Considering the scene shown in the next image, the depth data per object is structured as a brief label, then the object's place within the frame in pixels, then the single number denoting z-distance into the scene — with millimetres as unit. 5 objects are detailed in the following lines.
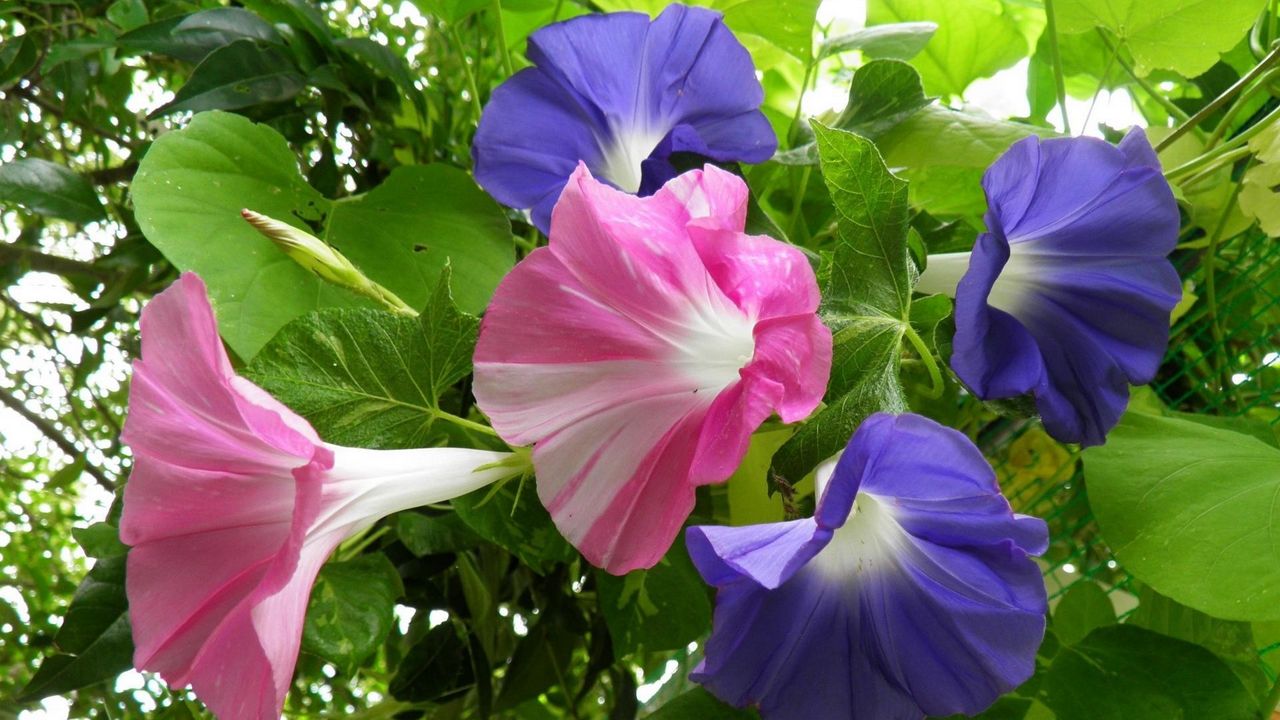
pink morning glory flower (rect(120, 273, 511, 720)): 282
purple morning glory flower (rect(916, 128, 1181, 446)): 340
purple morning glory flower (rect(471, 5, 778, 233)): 428
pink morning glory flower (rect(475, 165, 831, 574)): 280
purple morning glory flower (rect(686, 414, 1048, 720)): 277
